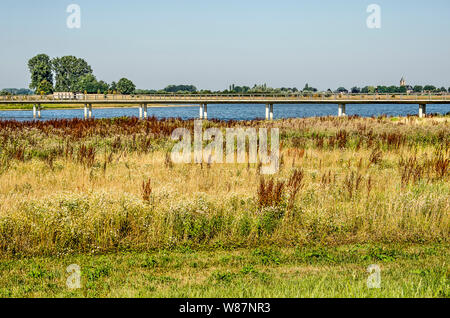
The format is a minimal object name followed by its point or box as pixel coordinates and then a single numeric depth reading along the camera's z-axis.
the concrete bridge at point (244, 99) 73.71
